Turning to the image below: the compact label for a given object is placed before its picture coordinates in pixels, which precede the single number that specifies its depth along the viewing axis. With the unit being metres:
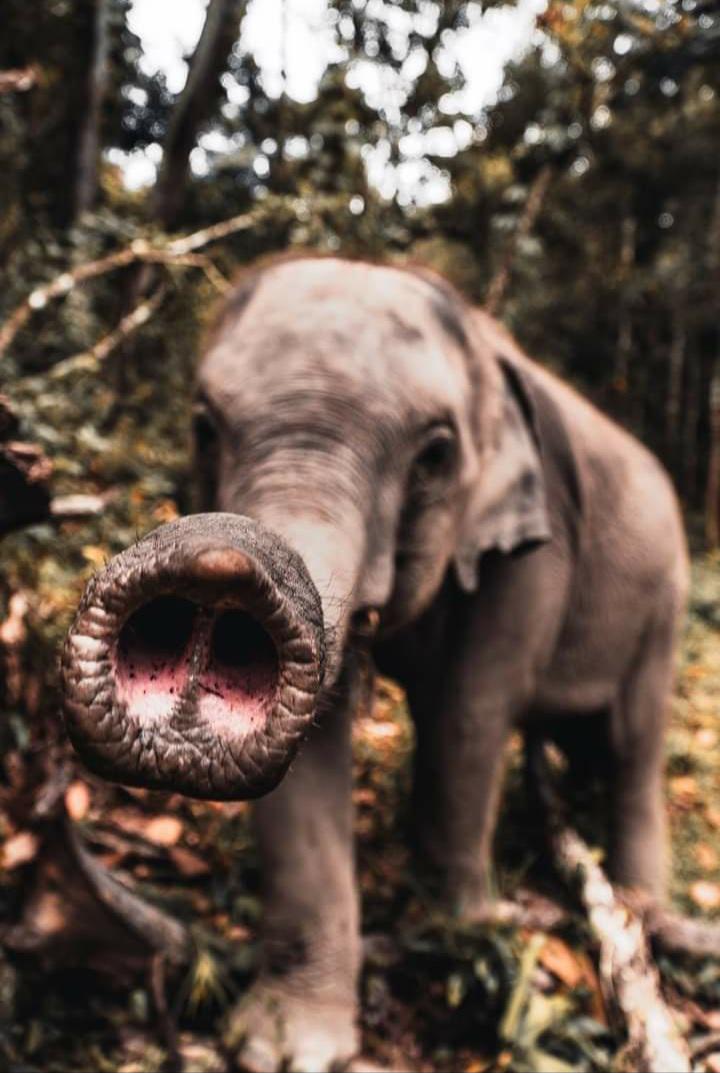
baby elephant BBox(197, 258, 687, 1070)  1.75
